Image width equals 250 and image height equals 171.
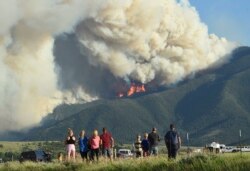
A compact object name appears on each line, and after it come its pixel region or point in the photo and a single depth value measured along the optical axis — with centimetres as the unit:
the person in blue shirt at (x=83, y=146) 3809
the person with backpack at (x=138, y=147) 3997
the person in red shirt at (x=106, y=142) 3759
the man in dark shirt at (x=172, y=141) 3375
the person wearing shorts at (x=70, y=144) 3966
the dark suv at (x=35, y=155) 5700
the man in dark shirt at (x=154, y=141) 3856
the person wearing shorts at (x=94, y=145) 3688
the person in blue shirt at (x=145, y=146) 3959
